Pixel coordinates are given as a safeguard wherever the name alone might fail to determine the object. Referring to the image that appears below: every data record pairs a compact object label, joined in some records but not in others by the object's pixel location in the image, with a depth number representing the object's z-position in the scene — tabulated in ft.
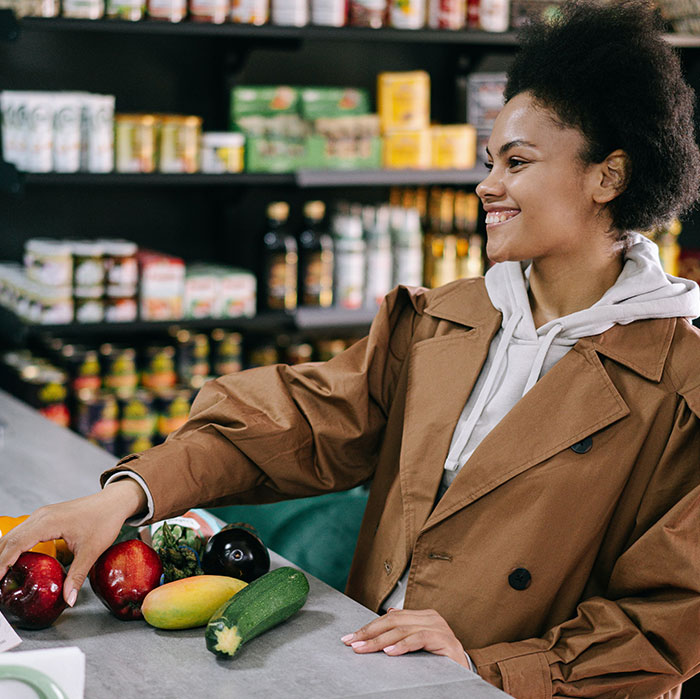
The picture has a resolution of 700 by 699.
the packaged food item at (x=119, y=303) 11.32
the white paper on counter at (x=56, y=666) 3.17
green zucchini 4.12
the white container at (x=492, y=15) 12.68
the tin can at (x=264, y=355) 12.62
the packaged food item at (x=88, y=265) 11.00
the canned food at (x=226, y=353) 12.48
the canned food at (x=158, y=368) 11.95
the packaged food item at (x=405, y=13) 12.19
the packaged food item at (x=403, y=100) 12.47
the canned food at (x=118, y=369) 11.74
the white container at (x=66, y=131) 10.64
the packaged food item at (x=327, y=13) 11.80
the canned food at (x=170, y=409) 11.81
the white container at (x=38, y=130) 10.53
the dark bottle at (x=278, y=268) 12.05
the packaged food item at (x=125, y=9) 10.94
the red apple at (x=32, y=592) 4.29
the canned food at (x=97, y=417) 11.40
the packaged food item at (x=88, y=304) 11.12
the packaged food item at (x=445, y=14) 12.47
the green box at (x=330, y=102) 12.26
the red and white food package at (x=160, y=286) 11.44
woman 4.78
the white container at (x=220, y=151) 11.57
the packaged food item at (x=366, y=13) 12.03
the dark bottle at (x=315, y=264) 12.17
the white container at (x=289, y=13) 11.58
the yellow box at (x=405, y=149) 12.41
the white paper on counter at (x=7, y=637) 4.09
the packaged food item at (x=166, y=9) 11.03
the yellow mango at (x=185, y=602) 4.36
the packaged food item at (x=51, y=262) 10.85
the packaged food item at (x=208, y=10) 11.21
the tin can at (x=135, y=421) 11.59
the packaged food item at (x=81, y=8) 10.81
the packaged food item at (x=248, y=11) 11.43
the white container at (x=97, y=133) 10.80
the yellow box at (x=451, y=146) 12.64
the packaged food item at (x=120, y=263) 11.15
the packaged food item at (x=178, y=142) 11.28
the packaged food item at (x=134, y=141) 11.11
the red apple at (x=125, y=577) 4.46
